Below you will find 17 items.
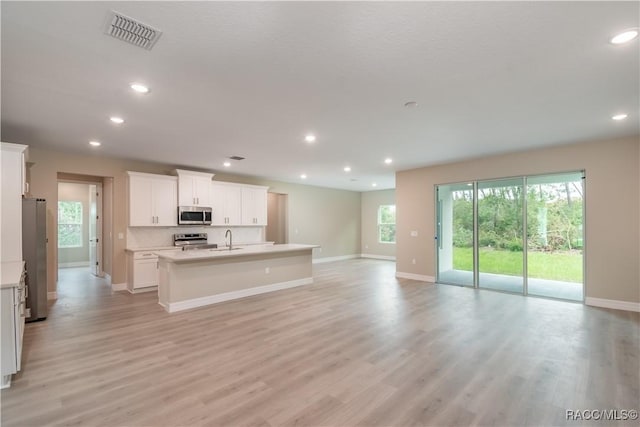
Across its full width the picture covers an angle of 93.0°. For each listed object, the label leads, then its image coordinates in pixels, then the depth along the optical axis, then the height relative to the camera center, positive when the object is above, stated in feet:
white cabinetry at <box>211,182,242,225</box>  23.86 +0.95
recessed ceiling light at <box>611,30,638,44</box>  6.77 +4.02
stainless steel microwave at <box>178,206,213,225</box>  21.49 +0.00
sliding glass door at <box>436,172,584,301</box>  17.35 -1.35
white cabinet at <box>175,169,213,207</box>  21.56 +1.99
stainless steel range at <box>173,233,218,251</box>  21.77 -1.96
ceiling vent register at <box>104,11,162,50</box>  6.31 +4.06
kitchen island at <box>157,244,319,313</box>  15.33 -3.40
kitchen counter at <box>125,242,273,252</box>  19.42 -2.23
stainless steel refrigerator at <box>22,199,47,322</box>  13.69 -1.98
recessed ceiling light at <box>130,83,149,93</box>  9.34 +3.99
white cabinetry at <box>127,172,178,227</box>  19.67 +1.03
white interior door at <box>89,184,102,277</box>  25.00 -1.86
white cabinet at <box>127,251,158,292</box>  19.06 -3.58
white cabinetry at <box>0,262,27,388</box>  8.16 -3.12
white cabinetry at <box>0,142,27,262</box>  11.80 +0.62
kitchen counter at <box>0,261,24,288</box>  8.25 -1.82
